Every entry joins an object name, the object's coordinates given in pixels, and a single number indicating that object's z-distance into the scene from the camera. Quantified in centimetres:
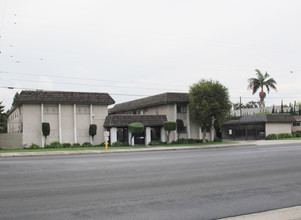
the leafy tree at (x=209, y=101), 4022
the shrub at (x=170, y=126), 4066
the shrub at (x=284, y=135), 4839
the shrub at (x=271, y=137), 4755
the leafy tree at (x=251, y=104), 10855
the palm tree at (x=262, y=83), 6256
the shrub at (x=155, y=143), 4053
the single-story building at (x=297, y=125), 5462
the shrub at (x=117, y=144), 3909
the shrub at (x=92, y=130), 3956
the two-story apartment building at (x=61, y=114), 3800
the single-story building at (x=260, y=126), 4819
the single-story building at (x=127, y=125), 4031
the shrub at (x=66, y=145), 3847
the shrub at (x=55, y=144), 3791
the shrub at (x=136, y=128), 3897
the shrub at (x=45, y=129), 3752
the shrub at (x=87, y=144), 3925
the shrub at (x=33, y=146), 3709
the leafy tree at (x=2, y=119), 4217
